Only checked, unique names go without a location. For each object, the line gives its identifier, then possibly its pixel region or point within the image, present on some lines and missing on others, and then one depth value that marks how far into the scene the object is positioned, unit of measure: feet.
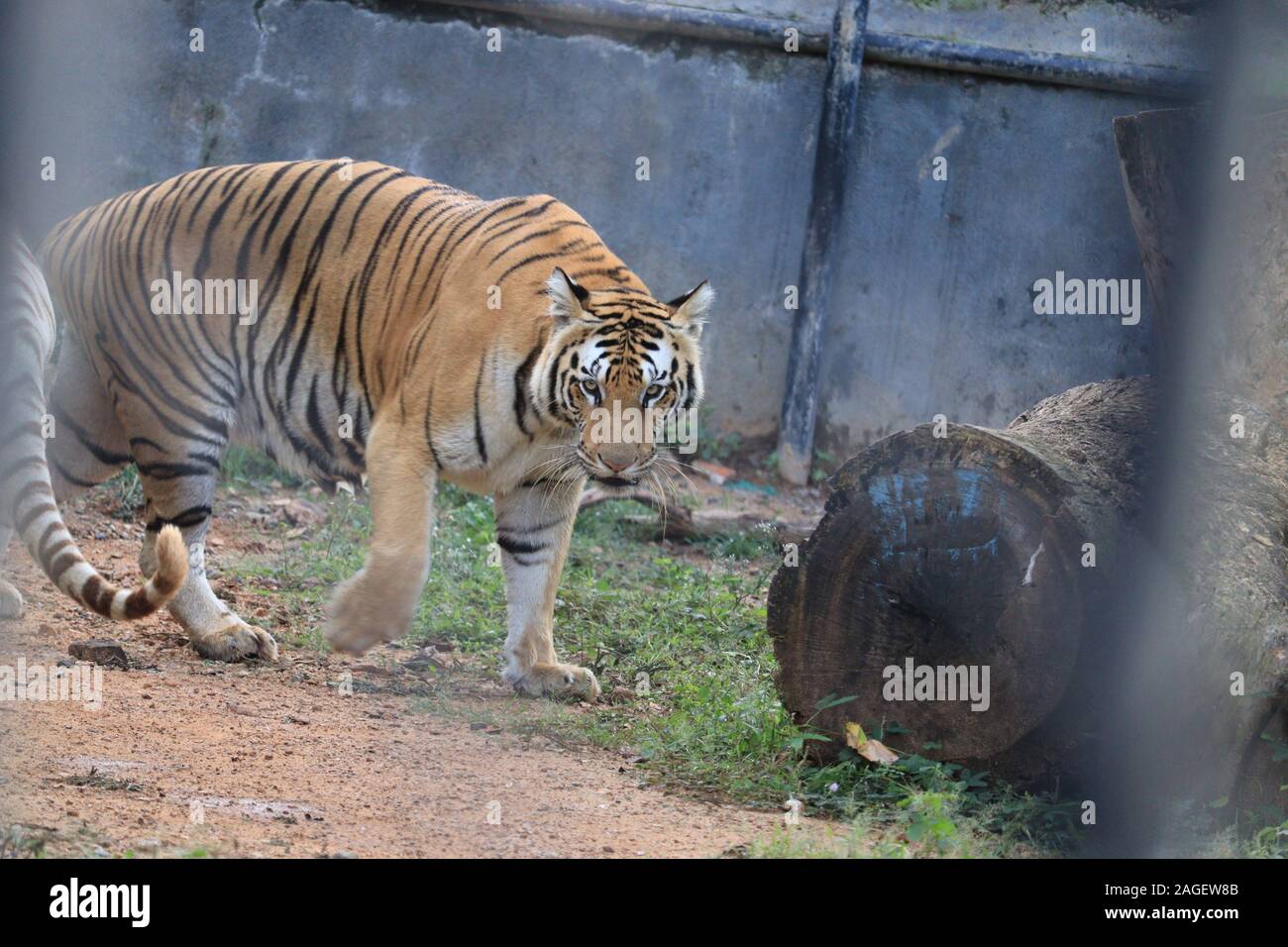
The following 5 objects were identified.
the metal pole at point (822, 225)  54.19
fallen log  23.59
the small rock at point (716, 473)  55.47
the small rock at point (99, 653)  31.30
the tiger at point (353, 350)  29.60
